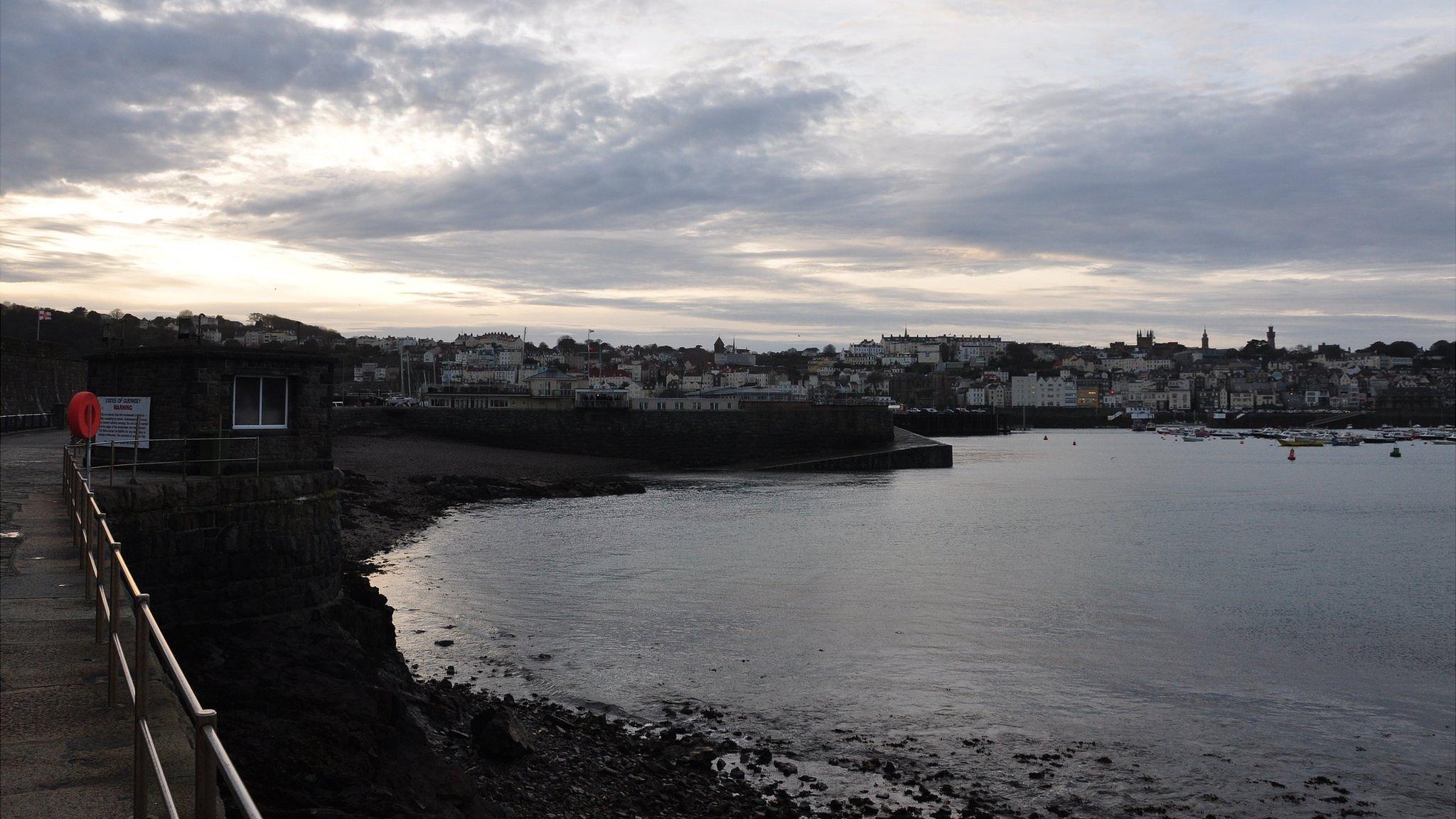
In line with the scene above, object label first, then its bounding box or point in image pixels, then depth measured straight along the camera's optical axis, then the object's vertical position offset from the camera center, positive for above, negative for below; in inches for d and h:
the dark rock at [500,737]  422.9 -150.8
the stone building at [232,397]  582.6 -13.0
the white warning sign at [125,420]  573.9 -27.6
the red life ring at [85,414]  489.7 -21.2
